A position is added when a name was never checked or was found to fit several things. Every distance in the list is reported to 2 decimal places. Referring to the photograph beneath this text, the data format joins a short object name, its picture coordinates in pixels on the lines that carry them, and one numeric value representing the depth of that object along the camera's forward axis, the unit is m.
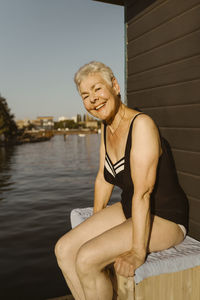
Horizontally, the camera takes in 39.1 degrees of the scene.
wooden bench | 1.97
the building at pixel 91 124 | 170.50
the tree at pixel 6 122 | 56.80
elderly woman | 1.95
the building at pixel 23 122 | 169.55
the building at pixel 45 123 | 168.20
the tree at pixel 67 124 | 173.75
